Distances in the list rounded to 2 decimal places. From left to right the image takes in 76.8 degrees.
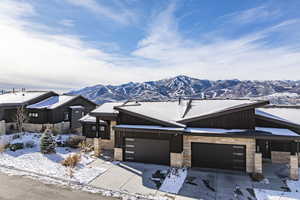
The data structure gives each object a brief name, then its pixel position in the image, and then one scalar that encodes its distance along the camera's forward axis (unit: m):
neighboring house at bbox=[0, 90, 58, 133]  23.56
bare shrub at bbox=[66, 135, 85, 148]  18.24
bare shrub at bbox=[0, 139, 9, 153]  15.84
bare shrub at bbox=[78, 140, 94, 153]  17.14
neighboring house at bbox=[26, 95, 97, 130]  24.67
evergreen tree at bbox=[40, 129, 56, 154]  15.61
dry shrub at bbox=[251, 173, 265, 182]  11.74
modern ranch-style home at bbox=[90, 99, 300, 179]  12.73
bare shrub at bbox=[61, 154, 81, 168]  13.28
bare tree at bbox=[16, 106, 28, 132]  22.69
